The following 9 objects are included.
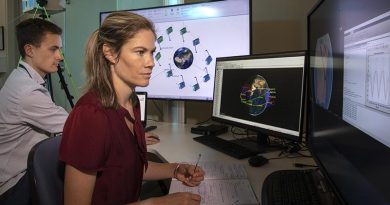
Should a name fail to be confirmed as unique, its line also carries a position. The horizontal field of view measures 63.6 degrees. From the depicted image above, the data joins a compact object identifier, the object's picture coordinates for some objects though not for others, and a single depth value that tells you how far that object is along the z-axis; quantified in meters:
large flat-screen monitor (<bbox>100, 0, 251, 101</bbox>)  1.66
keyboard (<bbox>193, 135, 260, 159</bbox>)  1.25
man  1.42
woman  0.79
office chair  0.77
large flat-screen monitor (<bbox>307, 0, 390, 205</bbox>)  0.48
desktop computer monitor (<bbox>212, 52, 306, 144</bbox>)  1.13
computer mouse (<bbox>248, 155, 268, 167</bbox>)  1.13
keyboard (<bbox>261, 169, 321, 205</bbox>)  0.81
